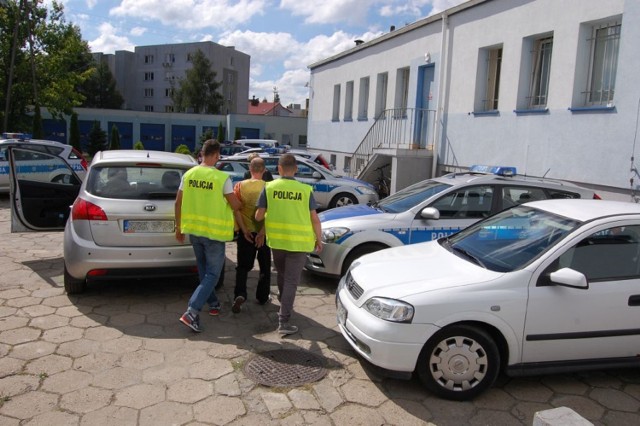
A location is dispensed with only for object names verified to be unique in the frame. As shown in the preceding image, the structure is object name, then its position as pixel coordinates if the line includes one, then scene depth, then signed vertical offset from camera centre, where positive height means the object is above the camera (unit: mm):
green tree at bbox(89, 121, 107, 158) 39281 -32
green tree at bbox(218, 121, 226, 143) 42788 +988
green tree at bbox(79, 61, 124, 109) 62062 +5735
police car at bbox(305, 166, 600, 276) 6289 -737
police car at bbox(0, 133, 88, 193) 11328 -666
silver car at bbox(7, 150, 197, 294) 5219 -857
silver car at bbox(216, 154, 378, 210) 12375 -739
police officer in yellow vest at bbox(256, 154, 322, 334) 4805 -687
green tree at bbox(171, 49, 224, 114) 56938 +6053
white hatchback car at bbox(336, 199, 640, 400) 3705 -1093
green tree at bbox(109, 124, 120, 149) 38500 +82
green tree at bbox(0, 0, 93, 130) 24688 +3581
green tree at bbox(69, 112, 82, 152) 37281 +220
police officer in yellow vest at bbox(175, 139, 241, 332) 4820 -677
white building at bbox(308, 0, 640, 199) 8703 +1485
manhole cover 4008 -1764
